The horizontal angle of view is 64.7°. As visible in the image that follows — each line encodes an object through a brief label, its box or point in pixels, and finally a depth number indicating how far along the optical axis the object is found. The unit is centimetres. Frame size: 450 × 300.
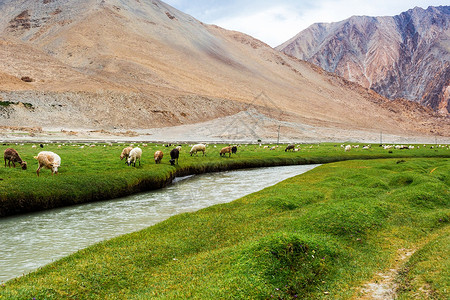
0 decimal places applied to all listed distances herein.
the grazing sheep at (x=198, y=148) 4871
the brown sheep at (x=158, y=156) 3822
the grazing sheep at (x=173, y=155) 3834
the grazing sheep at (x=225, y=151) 5091
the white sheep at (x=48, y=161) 2664
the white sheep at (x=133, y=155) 3429
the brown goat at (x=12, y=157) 2798
